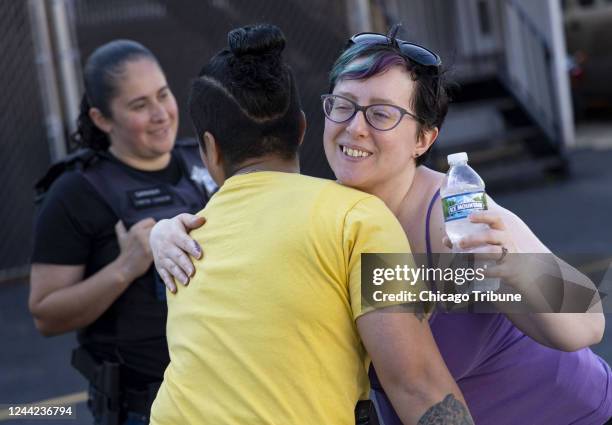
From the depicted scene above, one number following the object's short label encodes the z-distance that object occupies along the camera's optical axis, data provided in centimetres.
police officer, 341
